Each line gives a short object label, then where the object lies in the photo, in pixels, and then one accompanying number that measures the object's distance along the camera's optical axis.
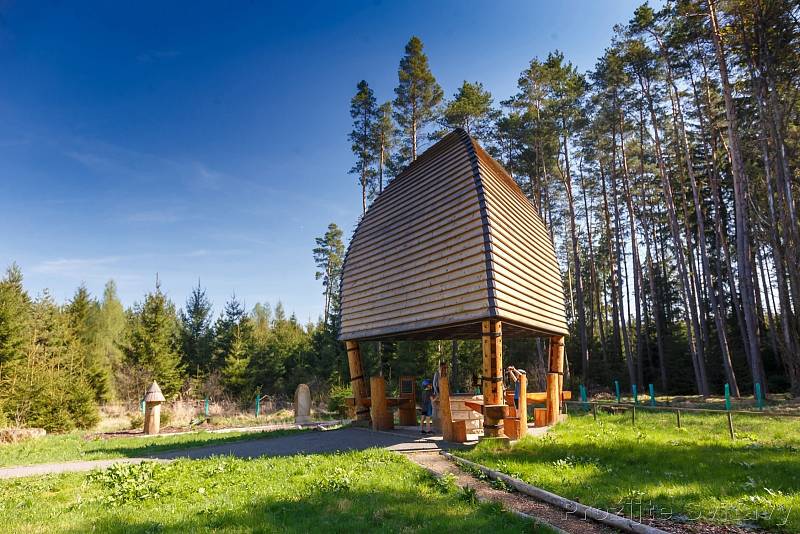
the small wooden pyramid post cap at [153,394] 16.50
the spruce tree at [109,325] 36.48
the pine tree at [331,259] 52.05
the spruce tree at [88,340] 24.86
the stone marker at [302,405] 18.19
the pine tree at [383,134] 30.31
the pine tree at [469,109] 27.72
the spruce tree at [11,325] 18.83
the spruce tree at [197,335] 33.88
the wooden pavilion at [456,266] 9.59
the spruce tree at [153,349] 26.48
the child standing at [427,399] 12.30
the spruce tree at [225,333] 33.28
